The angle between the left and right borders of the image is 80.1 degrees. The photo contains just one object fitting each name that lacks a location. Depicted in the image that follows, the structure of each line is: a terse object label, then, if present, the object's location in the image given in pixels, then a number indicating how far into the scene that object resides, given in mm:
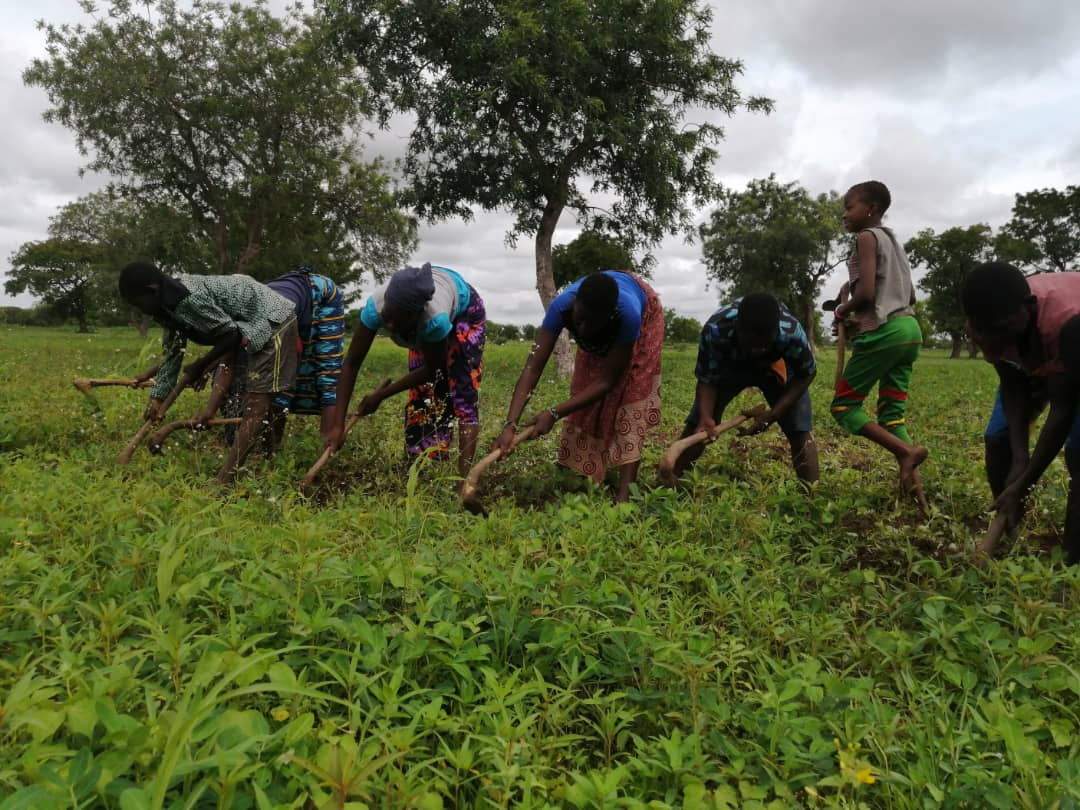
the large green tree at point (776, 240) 29297
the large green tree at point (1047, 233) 36219
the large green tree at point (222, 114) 13953
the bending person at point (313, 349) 4535
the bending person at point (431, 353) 3697
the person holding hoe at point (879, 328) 3770
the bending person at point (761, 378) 3697
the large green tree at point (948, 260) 38531
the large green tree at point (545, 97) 10078
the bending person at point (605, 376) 3437
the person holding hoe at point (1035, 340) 2652
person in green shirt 3805
